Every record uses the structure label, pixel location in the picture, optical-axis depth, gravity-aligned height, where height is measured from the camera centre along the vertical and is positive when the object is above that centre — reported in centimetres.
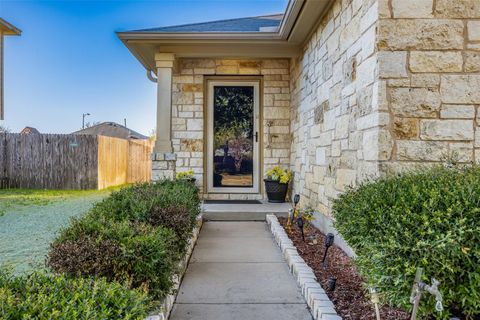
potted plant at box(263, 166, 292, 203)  648 -44
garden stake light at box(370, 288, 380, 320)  196 -73
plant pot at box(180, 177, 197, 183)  612 -37
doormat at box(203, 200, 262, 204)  654 -77
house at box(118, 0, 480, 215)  295 +77
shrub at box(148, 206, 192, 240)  311 -52
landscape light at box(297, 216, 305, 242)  411 -70
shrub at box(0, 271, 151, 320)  133 -56
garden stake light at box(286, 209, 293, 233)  472 -82
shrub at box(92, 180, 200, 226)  307 -40
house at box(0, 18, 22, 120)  935 +313
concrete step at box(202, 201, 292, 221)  560 -82
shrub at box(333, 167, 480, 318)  177 -40
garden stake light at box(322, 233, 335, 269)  320 -69
